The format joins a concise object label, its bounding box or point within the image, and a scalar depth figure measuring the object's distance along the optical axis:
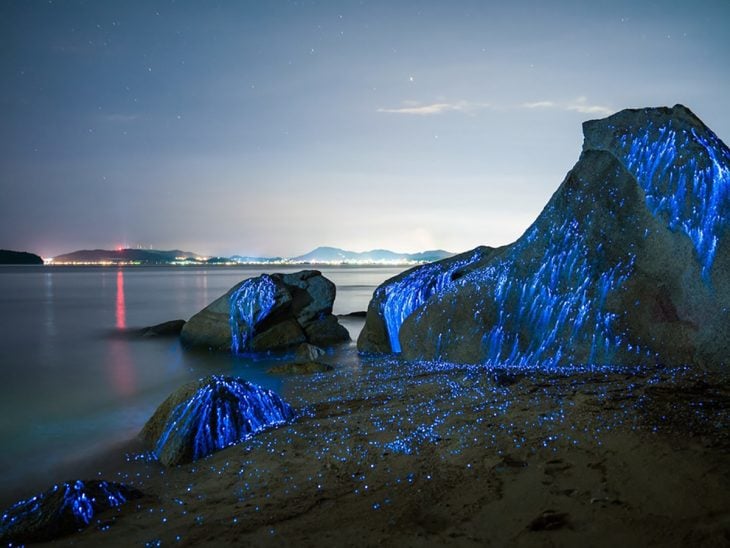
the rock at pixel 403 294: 9.54
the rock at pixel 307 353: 9.84
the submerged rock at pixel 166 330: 13.68
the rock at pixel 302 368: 8.34
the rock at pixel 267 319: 11.28
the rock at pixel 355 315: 17.72
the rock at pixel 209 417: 4.72
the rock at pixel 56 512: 3.21
